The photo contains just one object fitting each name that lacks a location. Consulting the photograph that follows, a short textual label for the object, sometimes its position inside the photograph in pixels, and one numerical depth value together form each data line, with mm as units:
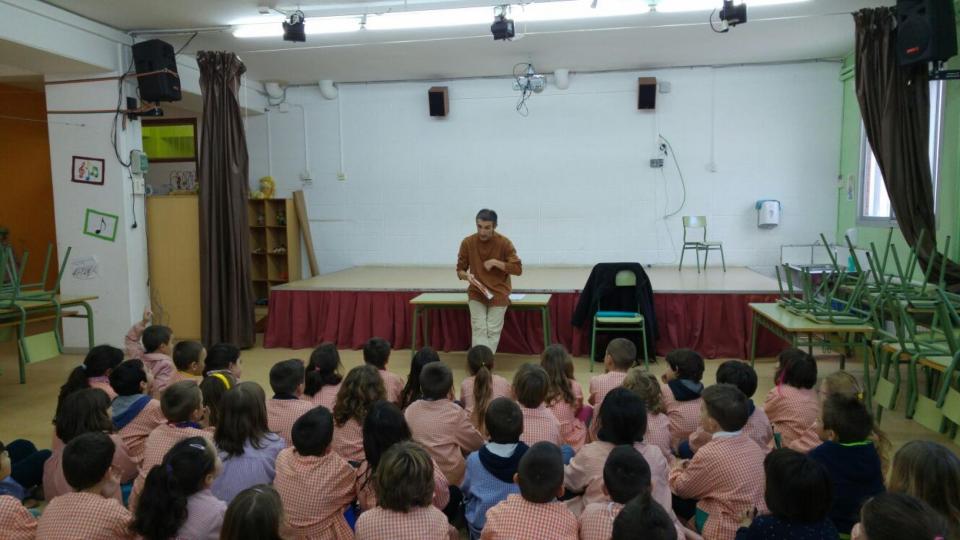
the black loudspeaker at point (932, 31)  4660
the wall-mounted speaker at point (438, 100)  8242
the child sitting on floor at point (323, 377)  3211
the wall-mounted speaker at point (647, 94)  7859
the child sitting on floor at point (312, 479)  2209
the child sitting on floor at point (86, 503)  1895
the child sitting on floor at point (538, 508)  1861
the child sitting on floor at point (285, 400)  2834
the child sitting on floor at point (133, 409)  2852
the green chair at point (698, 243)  7680
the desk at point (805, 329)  4156
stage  5910
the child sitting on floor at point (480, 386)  3109
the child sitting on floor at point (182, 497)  1861
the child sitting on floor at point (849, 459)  2164
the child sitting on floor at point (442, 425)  2699
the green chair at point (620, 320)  5391
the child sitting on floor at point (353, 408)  2750
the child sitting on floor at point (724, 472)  2201
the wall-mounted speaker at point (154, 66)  5984
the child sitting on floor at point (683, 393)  3061
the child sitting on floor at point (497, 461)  2281
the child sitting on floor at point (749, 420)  2695
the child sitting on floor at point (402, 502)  1894
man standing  5457
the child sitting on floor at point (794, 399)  2939
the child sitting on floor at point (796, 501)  1706
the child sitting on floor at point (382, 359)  3486
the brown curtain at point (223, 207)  6297
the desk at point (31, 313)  4730
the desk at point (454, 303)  5551
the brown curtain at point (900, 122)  5105
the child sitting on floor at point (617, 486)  1854
